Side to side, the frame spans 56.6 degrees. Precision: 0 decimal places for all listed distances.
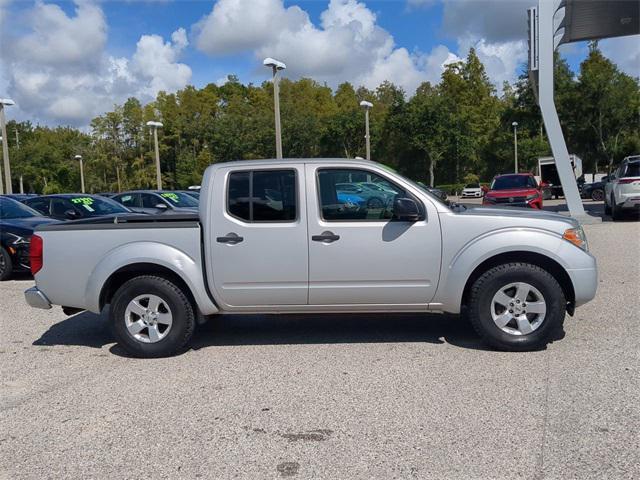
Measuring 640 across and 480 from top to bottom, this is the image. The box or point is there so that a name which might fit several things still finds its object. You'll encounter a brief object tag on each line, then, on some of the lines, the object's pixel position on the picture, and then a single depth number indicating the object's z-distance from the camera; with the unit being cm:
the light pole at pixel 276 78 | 2081
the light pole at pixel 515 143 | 4884
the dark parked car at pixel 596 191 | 3213
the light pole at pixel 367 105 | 3025
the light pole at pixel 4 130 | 2744
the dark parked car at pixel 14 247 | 1053
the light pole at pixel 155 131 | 3091
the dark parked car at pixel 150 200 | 1590
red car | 1747
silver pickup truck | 540
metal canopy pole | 1977
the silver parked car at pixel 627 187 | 1709
